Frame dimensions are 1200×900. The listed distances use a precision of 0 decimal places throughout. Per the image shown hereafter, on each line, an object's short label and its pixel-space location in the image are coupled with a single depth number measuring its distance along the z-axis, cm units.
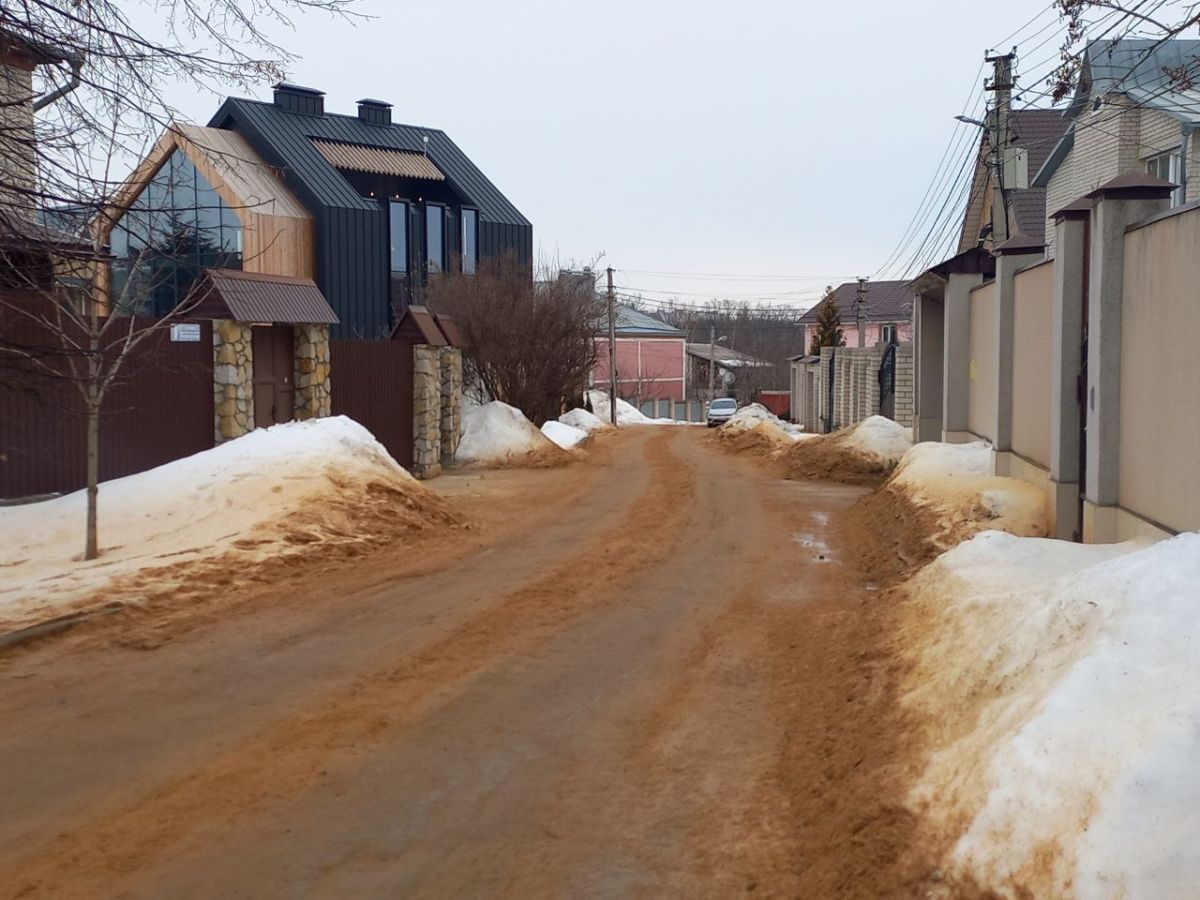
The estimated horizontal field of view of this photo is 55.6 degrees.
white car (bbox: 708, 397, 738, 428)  5728
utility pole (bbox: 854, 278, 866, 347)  4775
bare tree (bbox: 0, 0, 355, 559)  688
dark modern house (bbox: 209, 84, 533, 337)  3603
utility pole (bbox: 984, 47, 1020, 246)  2127
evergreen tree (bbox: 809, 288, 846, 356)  5831
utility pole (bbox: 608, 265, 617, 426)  5381
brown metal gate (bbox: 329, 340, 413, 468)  1895
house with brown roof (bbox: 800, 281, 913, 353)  7662
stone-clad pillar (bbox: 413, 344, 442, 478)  2038
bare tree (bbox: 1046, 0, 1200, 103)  774
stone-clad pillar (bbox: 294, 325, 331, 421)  1773
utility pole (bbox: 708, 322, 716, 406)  8096
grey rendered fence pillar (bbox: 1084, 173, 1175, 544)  889
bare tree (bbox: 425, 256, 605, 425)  2883
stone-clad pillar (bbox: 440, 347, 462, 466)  2238
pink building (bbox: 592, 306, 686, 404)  7781
